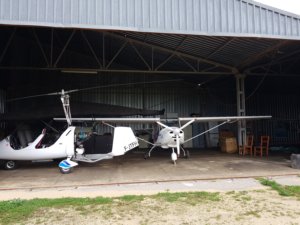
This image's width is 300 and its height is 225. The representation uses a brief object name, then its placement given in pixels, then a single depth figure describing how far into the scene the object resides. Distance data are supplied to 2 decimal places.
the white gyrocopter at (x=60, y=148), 9.85
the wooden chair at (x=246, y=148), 14.22
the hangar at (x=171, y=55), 8.01
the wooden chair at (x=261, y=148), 13.50
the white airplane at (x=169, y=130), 11.10
